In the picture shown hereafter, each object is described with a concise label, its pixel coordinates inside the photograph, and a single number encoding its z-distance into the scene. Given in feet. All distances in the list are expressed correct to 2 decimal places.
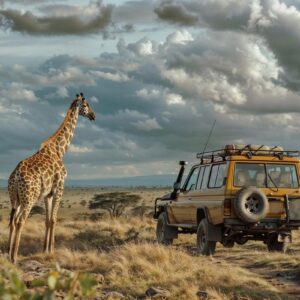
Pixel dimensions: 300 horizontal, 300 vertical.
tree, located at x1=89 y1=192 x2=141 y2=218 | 173.47
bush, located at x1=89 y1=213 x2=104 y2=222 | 122.72
